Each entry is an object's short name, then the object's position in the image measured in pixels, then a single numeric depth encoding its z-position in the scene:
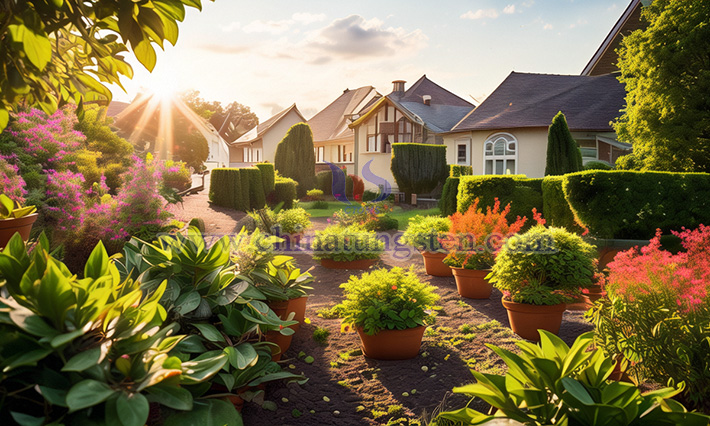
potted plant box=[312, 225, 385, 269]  7.73
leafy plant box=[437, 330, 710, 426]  1.60
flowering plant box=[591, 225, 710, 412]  2.49
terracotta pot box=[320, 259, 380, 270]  7.75
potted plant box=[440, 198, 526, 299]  5.70
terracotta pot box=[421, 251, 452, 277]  6.91
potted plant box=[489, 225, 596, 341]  4.27
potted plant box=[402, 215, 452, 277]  6.95
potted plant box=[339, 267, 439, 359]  3.78
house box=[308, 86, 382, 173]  32.53
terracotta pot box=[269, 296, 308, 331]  4.04
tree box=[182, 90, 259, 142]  53.59
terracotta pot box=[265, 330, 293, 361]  3.45
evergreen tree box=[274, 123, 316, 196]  22.12
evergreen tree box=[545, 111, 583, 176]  14.91
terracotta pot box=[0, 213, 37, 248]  3.31
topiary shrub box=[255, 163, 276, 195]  17.74
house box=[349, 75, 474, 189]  26.36
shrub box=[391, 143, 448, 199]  20.44
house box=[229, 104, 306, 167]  38.28
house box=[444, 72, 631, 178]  19.34
